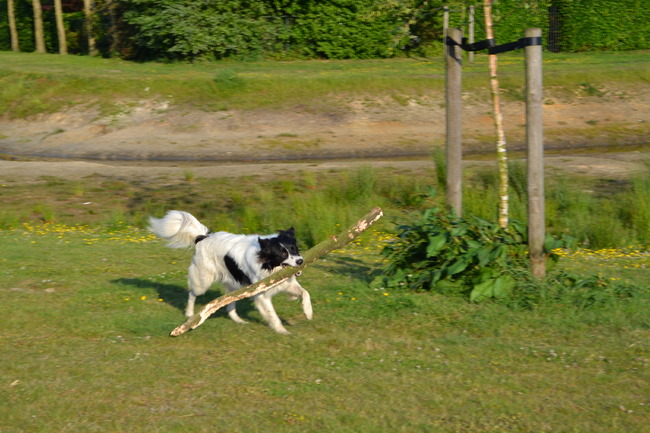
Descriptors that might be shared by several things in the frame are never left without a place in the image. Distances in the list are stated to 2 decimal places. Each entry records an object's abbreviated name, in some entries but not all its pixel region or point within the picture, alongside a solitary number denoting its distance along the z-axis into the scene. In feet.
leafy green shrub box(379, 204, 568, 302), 31.68
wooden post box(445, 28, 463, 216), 35.05
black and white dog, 29.14
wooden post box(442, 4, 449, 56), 118.11
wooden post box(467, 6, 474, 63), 124.90
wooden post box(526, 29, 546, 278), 31.81
